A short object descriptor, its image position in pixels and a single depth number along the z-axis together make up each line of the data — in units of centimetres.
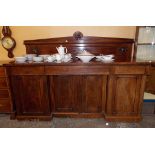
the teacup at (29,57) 224
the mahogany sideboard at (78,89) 204
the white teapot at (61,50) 218
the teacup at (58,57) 215
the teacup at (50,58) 212
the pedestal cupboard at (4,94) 224
